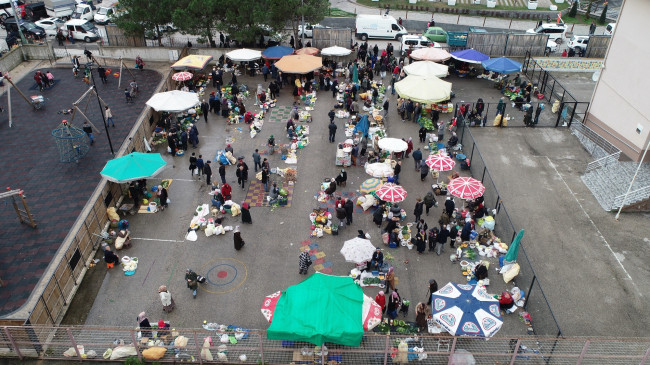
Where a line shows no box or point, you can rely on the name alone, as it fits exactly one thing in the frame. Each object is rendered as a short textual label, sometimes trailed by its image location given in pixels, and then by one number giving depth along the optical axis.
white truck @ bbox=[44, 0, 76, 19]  41.56
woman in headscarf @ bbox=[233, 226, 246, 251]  16.64
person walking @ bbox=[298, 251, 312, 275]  15.71
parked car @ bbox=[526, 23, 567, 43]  37.94
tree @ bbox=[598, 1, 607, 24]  44.97
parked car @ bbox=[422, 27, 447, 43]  36.38
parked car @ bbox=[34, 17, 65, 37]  38.75
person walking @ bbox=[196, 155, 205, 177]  20.38
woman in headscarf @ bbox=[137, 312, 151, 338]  13.26
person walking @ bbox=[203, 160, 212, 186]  19.95
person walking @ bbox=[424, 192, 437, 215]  18.42
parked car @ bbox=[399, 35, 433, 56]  33.78
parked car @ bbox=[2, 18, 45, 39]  37.47
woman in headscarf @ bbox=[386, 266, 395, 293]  14.88
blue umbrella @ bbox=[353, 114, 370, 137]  22.44
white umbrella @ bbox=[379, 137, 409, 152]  20.39
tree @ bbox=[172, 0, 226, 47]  30.56
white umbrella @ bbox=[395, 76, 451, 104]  23.80
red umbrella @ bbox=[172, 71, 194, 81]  27.28
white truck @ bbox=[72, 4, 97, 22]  41.34
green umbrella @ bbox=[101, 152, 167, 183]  17.80
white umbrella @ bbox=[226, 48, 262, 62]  30.17
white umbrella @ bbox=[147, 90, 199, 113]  23.08
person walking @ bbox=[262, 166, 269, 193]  19.80
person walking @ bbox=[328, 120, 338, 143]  23.37
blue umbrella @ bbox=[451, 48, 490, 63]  30.19
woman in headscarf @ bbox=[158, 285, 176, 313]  14.09
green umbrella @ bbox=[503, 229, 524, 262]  15.06
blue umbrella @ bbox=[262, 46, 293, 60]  30.98
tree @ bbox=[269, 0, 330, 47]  31.12
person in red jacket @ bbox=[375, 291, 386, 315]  14.03
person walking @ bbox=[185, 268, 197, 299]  14.98
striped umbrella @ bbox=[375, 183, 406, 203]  17.33
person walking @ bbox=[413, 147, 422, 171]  20.98
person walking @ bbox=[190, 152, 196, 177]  20.66
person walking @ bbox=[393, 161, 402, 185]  20.40
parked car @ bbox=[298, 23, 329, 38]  36.98
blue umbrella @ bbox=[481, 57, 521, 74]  28.47
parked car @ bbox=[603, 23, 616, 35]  40.22
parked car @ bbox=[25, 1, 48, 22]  41.47
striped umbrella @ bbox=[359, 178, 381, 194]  18.17
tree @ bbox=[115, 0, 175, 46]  31.12
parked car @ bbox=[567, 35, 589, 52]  34.69
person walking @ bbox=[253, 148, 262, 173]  20.89
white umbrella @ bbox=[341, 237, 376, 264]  15.05
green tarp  11.60
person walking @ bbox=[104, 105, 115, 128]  23.44
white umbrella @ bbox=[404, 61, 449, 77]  27.28
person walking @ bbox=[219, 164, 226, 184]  19.94
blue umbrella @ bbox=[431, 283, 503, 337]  12.22
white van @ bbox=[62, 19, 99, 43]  36.81
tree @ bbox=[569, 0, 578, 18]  46.07
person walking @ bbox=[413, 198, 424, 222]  17.75
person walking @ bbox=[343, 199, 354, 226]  17.86
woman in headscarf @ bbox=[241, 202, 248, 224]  17.83
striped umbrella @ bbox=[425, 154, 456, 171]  19.09
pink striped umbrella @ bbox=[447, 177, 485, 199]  17.17
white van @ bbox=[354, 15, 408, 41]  36.62
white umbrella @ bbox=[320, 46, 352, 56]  31.30
